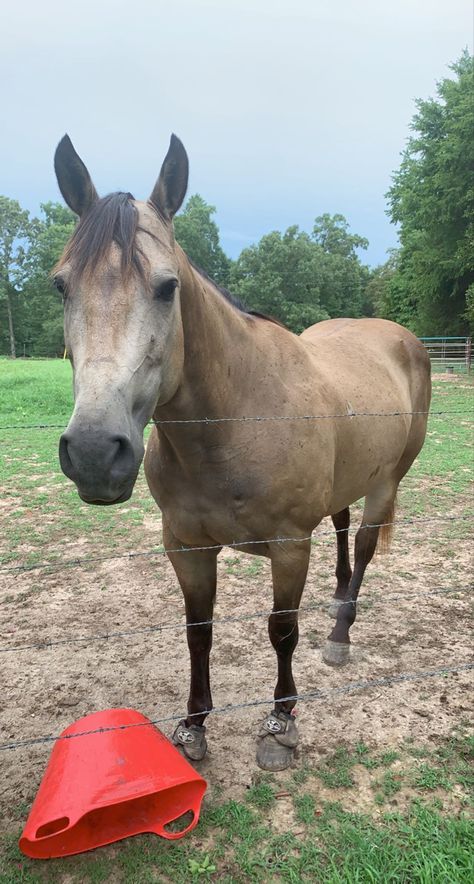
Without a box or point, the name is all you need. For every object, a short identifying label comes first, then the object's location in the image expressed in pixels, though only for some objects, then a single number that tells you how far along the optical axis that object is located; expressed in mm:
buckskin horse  1393
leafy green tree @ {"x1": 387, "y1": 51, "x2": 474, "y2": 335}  17609
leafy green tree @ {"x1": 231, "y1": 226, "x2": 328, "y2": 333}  37156
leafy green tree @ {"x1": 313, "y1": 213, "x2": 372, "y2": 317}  42062
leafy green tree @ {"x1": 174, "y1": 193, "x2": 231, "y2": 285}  43062
